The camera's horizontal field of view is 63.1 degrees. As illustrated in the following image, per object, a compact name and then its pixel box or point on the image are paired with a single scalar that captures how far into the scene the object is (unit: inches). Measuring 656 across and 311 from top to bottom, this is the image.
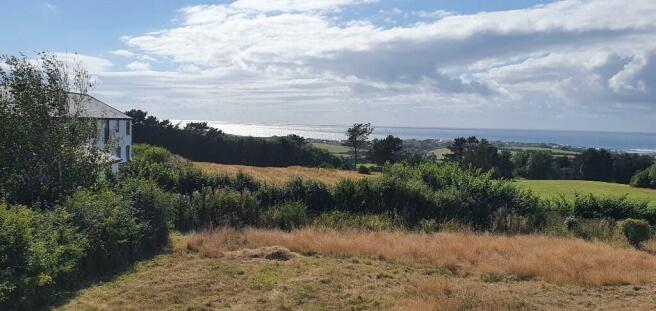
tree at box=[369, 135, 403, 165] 2755.9
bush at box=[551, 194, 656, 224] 959.6
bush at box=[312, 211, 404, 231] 774.5
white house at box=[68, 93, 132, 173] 1595.1
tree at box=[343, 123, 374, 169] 3189.0
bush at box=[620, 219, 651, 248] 697.8
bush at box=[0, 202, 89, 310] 311.6
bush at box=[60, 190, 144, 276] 432.5
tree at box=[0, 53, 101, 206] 587.2
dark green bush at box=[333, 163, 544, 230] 879.7
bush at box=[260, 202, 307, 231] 797.2
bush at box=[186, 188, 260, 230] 775.7
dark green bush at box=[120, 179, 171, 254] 537.0
